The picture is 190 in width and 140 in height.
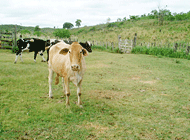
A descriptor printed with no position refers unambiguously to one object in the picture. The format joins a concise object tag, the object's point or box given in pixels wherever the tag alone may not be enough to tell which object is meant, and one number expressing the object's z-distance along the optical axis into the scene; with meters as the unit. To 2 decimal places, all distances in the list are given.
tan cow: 4.81
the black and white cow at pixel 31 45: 12.93
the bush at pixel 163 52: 17.59
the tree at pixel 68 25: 93.81
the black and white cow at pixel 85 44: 9.34
